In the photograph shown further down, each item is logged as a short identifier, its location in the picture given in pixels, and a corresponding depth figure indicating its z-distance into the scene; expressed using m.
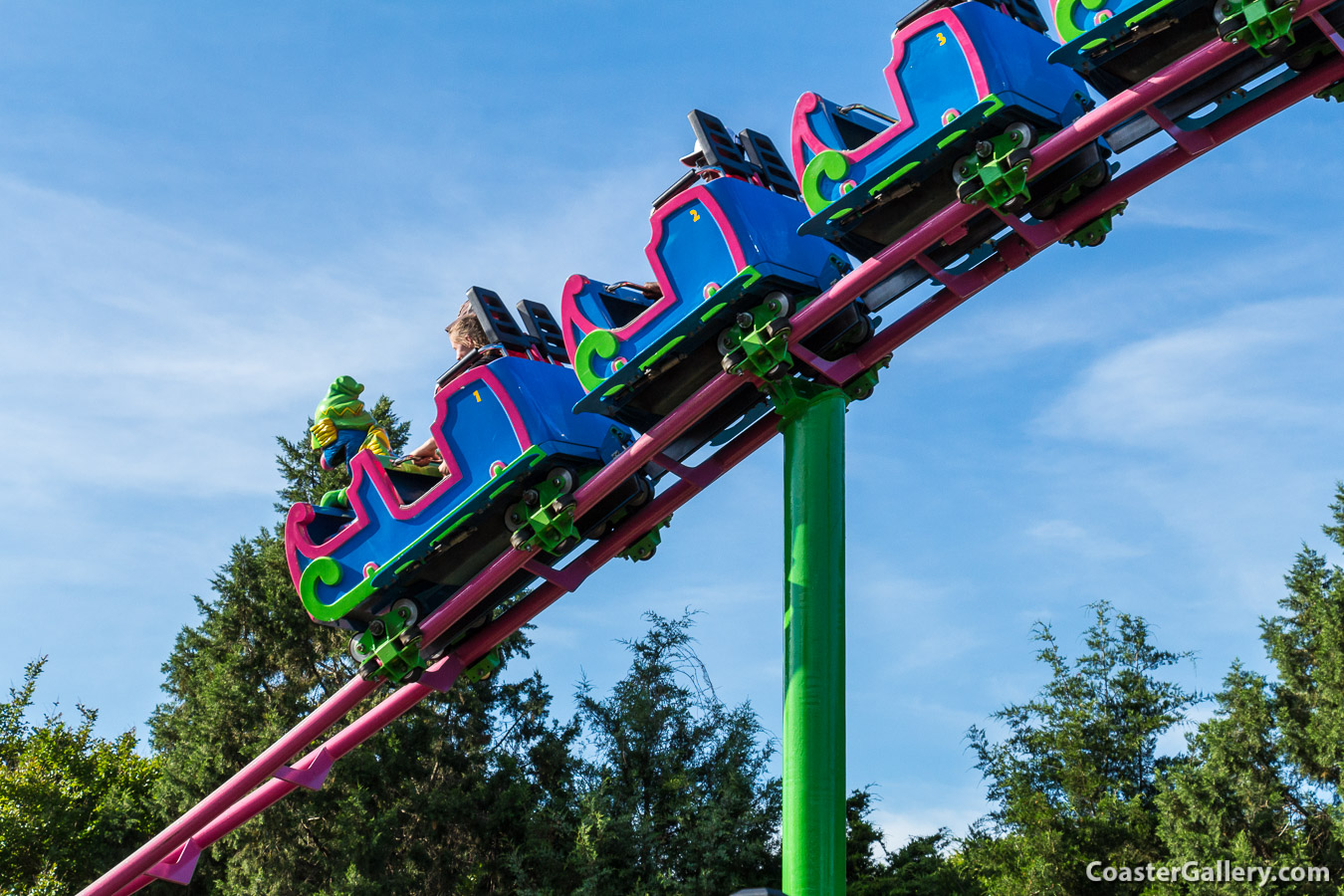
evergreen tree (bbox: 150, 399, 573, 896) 17.75
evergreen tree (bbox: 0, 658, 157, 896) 18.97
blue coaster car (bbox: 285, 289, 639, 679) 8.59
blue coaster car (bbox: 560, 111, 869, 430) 7.84
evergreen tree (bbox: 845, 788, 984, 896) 17.44
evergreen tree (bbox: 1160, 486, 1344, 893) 16.09
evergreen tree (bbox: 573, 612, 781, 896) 17.03
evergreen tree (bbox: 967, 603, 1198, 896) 16.75
